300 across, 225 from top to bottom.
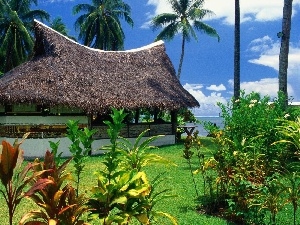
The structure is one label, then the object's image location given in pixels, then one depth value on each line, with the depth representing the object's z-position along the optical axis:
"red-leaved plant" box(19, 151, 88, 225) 1.93
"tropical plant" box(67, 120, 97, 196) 2.51
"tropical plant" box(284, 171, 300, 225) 3.44
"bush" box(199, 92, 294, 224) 3.79
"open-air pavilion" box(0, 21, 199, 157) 9.26
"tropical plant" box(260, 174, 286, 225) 3.45
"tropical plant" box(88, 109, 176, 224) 2.15
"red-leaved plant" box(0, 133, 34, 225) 1.76
